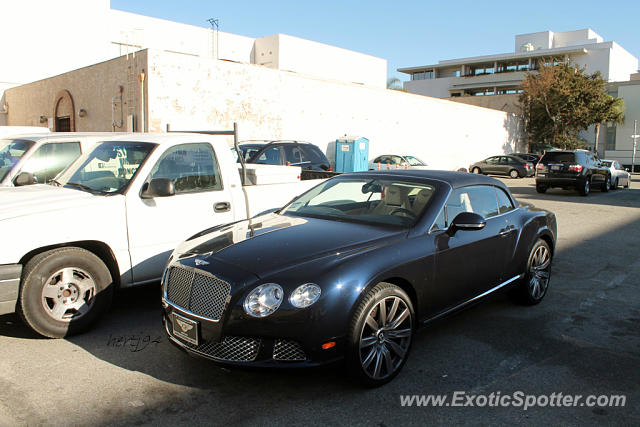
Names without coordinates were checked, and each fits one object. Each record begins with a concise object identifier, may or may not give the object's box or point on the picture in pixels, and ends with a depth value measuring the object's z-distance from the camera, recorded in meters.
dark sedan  31.22
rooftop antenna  39.28
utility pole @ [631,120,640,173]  43.91
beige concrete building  17.19
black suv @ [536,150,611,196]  19.88
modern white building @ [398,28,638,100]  69.56
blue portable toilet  22.80
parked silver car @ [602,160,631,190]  23.45
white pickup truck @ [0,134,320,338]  4.29
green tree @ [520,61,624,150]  40.66
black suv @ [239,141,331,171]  13.45
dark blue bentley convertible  3.31
